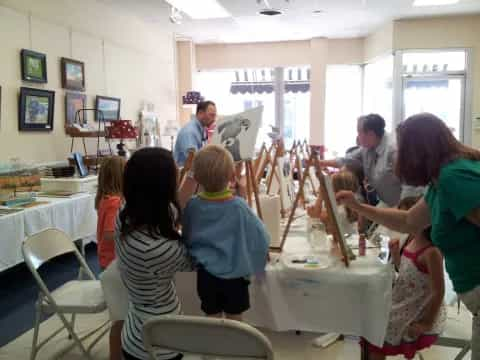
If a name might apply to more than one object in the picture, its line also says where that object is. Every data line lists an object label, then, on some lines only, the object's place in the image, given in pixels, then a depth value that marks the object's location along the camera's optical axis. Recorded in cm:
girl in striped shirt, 141
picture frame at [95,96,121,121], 527
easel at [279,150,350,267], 168
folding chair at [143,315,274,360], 115
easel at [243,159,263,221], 195
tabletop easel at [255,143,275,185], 269
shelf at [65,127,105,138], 454
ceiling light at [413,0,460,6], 585
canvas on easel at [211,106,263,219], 208
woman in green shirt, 127
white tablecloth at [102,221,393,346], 167
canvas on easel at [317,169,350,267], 168
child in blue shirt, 150
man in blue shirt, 359
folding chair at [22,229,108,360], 215
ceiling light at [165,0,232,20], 562
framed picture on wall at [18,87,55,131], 409
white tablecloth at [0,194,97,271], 305
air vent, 582
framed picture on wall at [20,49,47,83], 410
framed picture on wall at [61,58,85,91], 467
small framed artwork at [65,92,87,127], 471
